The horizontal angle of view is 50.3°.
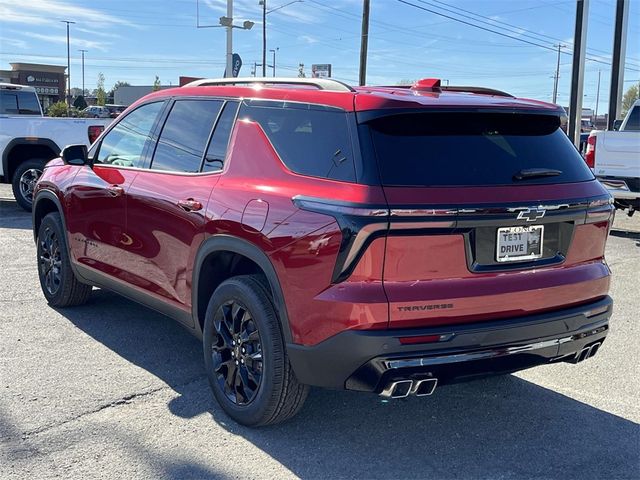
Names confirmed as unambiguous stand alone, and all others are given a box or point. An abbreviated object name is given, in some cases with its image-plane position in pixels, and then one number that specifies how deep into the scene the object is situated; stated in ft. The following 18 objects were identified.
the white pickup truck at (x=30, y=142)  38.37
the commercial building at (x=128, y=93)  252.75
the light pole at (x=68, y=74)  260.66
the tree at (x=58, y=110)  152.62
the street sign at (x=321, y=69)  91.99
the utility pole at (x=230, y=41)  69.82
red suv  9.90
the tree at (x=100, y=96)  237.04
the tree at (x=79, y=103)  218.13
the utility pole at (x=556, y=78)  292.12
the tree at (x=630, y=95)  280.96
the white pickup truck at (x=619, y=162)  33.94
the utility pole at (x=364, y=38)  80.28
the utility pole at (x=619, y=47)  60.03
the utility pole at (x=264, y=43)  167.69
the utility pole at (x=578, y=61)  61.98
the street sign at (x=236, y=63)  67.62
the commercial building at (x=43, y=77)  230.89
